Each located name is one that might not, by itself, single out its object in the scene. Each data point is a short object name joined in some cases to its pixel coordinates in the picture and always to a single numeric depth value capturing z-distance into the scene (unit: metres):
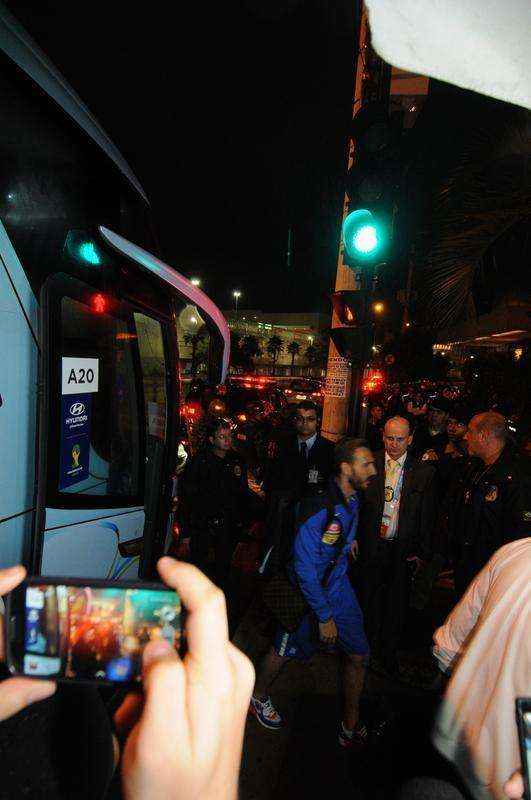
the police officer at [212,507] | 4.27
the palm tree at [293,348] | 93.75
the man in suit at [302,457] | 5.07
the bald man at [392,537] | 3.62
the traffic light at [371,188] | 3.46
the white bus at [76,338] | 2.24
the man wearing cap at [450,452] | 4.91
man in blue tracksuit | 2.75
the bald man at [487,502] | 3.43
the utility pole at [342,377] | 4.27
